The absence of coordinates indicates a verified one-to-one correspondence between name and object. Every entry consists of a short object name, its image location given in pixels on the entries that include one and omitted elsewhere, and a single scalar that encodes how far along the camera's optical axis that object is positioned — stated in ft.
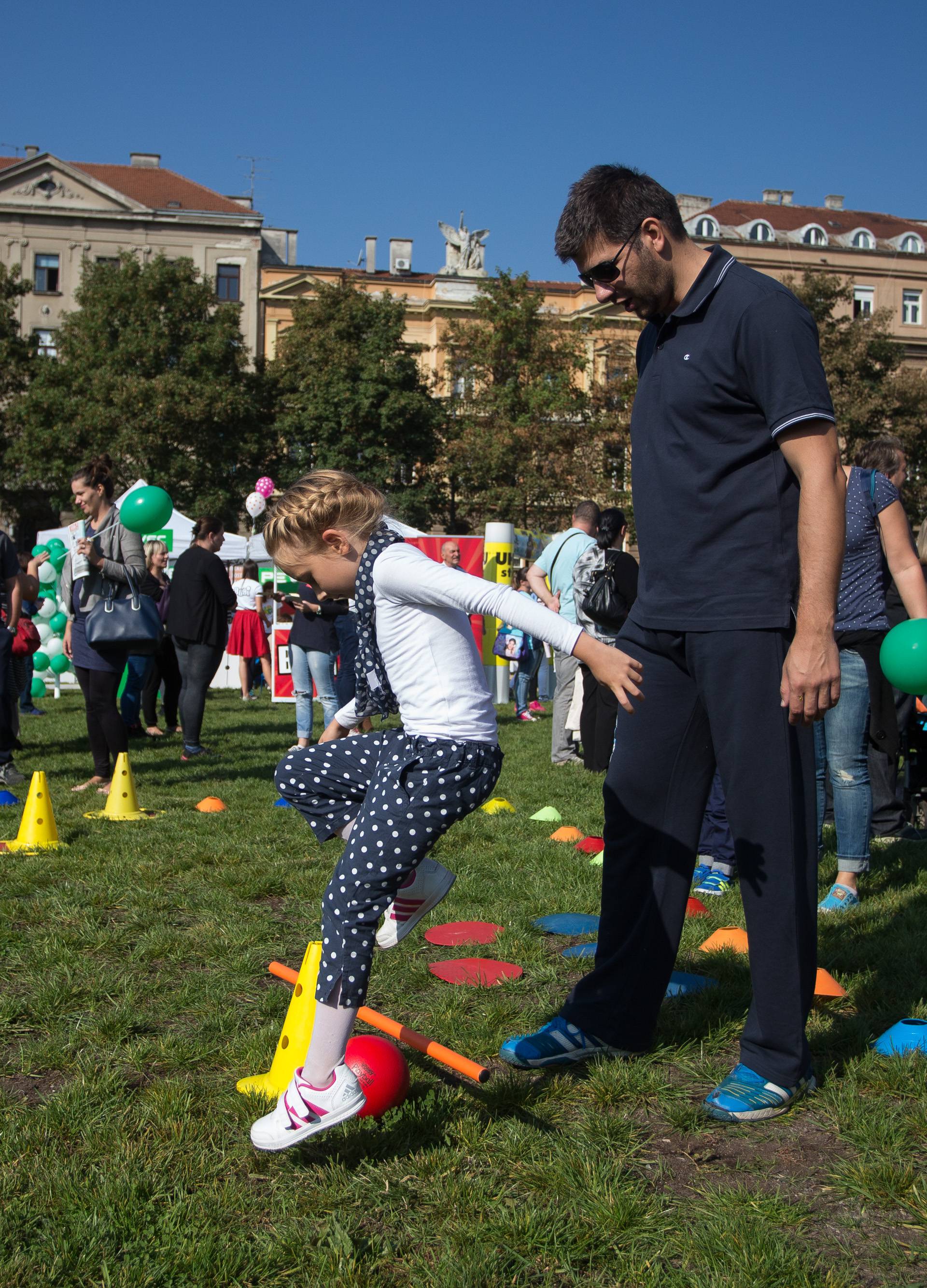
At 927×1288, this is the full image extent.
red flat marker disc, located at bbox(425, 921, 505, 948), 15.34
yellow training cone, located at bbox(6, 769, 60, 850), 21.35
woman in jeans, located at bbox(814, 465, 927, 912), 16.99
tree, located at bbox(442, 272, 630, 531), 134.31
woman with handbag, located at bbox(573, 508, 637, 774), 18.13
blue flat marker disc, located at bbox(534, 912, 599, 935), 15.88
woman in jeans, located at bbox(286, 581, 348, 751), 29.01
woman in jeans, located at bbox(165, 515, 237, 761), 33.94
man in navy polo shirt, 9.14
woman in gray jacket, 25.85
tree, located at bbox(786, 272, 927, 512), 129.80
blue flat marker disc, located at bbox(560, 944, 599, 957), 14.61
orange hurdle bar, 9.02
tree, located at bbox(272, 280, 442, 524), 140.46
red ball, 9.66
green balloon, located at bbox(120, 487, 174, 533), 26.81
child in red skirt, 58.23
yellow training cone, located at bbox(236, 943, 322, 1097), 9.62
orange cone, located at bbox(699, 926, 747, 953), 14.92
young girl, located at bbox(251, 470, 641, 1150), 8.92
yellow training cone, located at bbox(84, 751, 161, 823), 24.84
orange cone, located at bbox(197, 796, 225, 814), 26.00
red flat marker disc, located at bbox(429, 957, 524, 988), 13.53
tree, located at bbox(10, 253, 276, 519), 130.82
